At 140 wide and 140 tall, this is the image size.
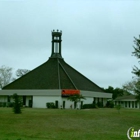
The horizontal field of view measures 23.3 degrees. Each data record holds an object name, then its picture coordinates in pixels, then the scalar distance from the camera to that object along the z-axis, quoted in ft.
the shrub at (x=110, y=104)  255.80
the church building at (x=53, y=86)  212.23
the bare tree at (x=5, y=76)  305.47
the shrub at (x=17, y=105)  125.29
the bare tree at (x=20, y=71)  353.14
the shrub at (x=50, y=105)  204.23
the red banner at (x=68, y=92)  209.87
